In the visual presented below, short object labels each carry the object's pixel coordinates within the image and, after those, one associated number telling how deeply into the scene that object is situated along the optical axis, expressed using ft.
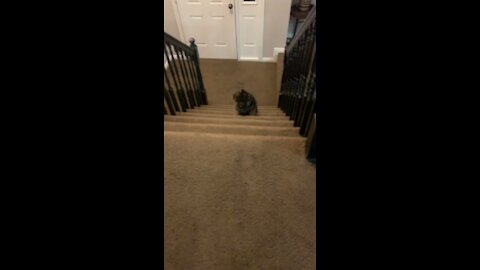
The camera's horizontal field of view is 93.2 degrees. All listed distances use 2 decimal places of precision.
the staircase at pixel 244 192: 2.84
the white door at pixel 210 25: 11.55
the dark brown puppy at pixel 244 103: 8.70
